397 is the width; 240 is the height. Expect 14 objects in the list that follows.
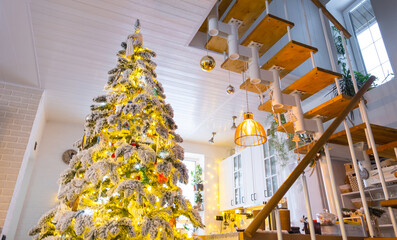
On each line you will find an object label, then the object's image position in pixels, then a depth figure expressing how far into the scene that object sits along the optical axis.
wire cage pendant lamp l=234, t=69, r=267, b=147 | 2.95
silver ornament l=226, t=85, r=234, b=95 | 3.28
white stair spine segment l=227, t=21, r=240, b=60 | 2.70
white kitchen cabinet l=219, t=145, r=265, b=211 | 5.25
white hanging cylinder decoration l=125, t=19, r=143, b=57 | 2.41
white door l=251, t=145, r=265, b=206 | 5.09
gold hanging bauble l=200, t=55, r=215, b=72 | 2.88
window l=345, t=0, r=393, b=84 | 4.27
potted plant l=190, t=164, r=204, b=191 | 6.16
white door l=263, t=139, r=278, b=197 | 4.80
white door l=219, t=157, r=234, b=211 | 6.07
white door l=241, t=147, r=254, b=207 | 5.36
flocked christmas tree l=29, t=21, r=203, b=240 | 1.82
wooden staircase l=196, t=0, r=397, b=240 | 2.56
